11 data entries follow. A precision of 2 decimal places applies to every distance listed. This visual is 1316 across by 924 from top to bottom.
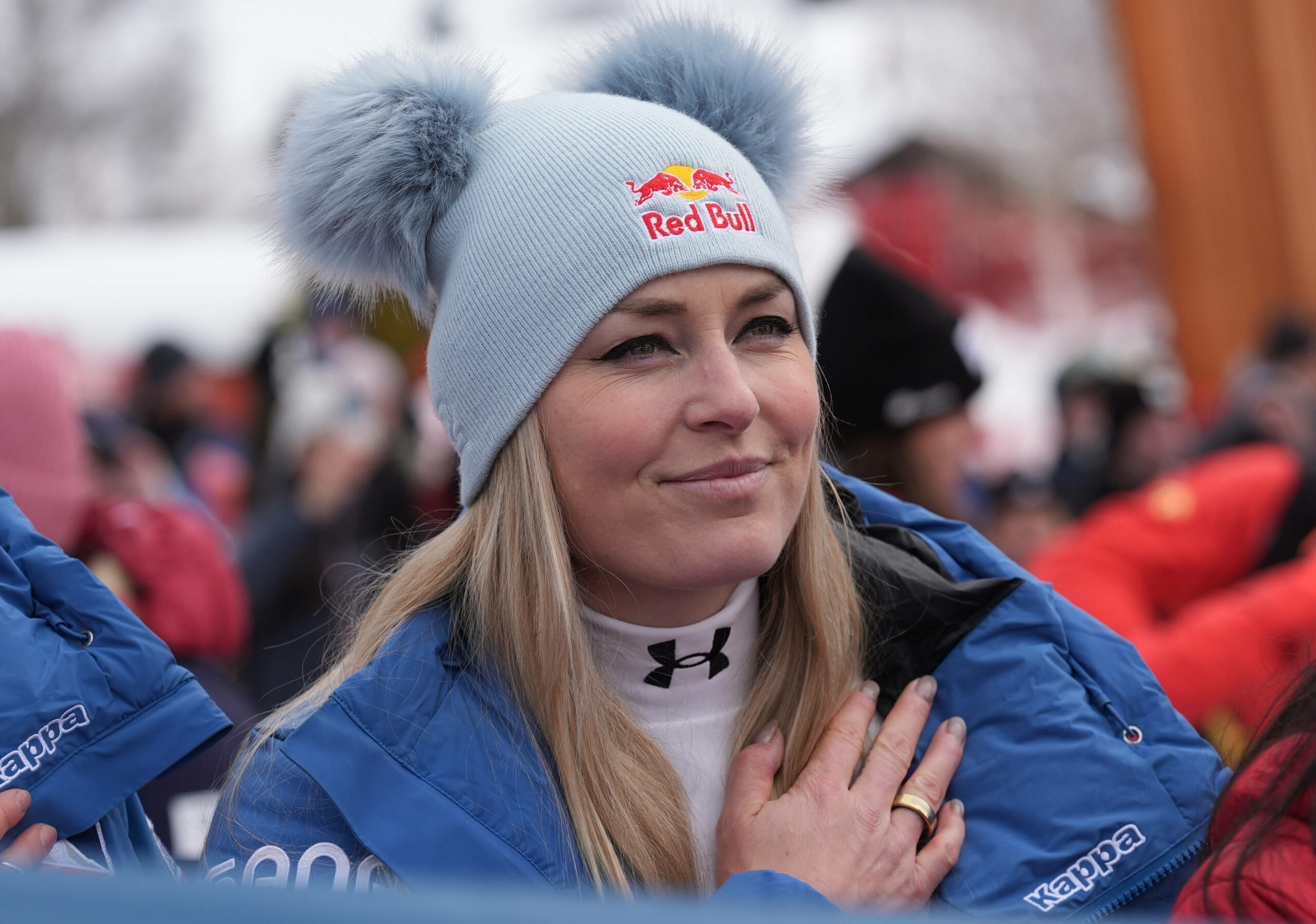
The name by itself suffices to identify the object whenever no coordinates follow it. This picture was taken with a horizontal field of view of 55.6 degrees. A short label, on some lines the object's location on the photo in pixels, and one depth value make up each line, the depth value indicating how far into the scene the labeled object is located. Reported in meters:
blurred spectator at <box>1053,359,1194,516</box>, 6.08
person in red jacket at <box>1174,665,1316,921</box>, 1.16
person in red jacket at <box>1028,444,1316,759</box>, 2.77
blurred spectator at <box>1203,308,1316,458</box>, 4.69
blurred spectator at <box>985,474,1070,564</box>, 5.05
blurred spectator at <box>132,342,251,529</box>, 6.19
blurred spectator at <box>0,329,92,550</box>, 2.38
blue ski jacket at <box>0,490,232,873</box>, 1.53
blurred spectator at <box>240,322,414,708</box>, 3.82
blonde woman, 1.57
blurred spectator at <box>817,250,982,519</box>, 3.26
